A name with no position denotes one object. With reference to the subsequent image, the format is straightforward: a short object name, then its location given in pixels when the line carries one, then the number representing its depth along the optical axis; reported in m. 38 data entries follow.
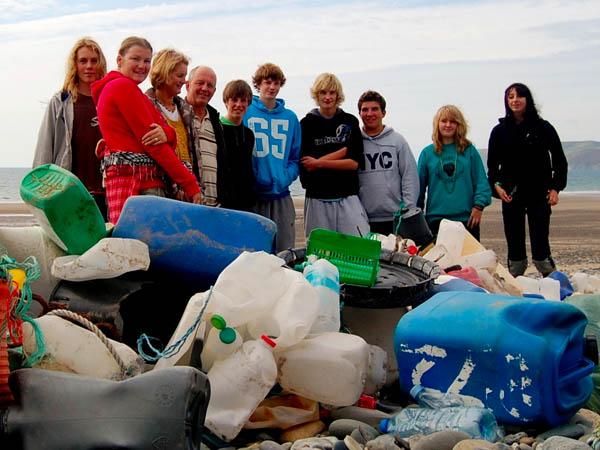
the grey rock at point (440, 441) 3.18
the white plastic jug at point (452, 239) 5.75
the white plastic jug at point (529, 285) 5.66
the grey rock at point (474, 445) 3.09
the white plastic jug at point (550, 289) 5.61
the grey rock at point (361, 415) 3.71
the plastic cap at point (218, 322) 3.50
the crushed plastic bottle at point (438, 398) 3.62
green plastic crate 4.62
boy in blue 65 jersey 6.09
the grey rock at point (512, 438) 3.41
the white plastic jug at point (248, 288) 3.58
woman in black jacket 7.13
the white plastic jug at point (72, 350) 3.32
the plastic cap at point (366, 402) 3.90
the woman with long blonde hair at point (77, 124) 5.54
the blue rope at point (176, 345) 3.48
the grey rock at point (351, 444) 3.25
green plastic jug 4.18
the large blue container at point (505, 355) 3.52
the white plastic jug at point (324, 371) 3.60
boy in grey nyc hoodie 6.59
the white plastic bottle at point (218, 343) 3.50
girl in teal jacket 6.83
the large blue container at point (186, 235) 4.28
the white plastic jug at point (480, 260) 5.62
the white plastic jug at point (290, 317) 3.60
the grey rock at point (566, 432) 3.50
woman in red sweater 4.76
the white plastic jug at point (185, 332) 3.53
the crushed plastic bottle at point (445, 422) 3.37
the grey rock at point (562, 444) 3.15
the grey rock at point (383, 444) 3.23
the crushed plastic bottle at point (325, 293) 3.87
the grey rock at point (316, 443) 3.33
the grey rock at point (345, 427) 3.52
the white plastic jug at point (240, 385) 3.41
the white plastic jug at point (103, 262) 3.98
